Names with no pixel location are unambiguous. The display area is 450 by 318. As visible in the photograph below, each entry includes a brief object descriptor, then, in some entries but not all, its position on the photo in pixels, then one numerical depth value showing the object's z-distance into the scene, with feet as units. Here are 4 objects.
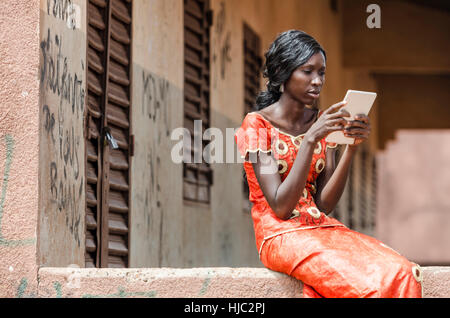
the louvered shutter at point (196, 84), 31.06
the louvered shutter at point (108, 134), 22.64
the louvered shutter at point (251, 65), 39.67
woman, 15.98
